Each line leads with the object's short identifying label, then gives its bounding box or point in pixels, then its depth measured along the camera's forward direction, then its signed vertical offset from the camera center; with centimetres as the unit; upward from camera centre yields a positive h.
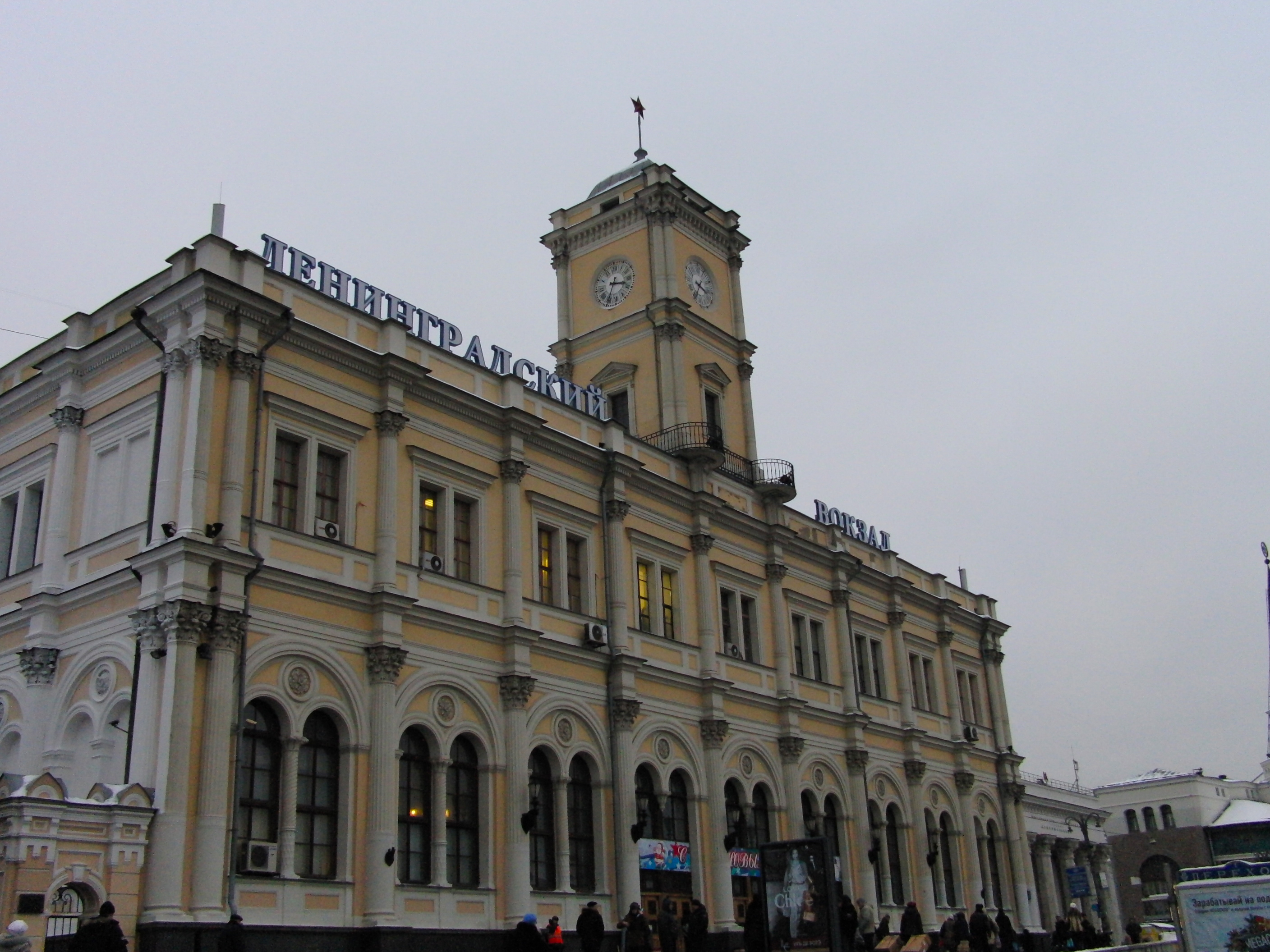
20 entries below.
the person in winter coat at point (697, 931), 2841 +27
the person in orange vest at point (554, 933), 2544 +33
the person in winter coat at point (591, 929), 2527 +38
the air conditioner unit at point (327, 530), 2717 +868
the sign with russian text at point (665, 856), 3303 +224
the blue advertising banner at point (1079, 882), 4528 +154
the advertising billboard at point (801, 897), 2395 +77
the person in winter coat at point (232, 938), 2161 +43
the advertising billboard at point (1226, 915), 1620 +8
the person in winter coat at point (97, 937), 1639 +42
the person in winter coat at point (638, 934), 2538 +24
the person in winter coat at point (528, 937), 2072 +23
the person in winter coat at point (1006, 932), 3591 -6
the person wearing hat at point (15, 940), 1230 +31
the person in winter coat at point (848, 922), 2959 +33
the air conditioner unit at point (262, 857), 2323 +185
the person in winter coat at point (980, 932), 3250 -1
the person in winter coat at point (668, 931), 2638 +28
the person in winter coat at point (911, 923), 3209 +27
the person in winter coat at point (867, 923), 3222 +36
